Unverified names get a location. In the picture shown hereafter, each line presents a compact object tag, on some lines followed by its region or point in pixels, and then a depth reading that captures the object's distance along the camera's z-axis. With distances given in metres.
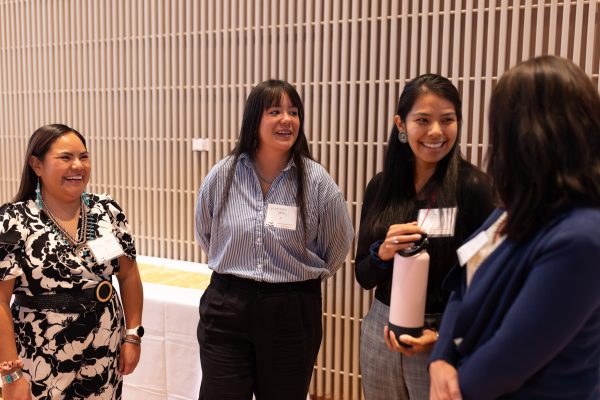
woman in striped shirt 2.04
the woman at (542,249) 0.98
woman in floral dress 1.92
